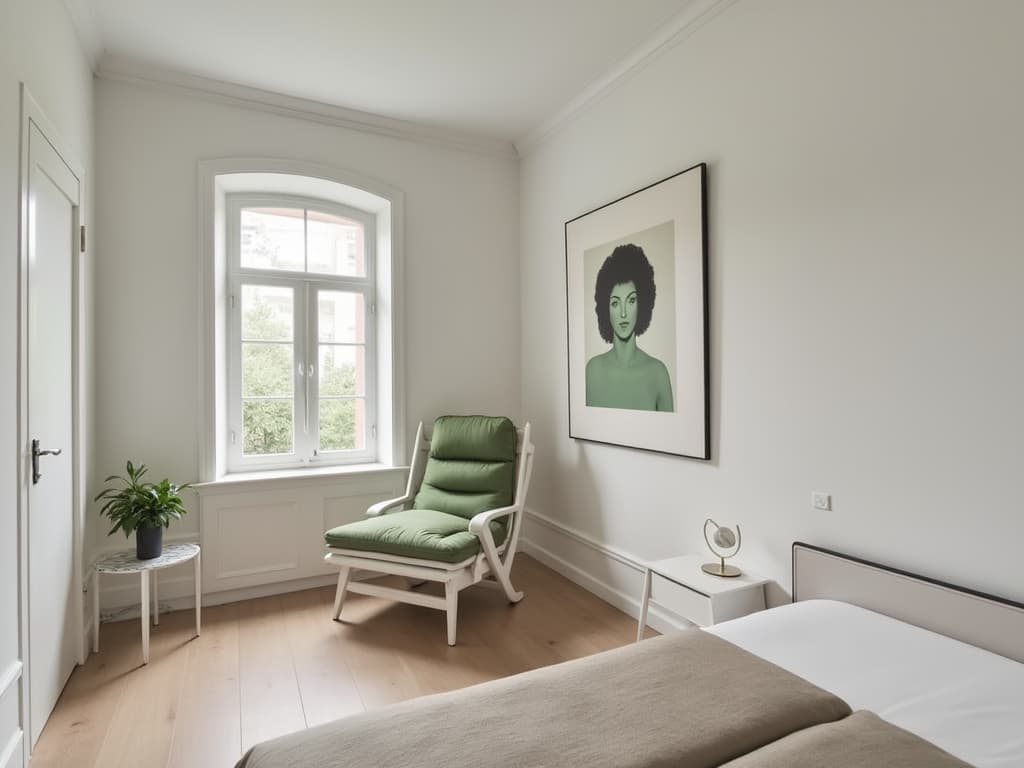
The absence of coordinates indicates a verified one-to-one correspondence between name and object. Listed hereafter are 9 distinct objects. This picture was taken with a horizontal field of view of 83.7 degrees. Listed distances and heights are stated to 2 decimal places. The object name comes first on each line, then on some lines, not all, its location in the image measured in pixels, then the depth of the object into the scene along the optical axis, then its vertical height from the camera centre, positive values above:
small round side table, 2.49 -0.81
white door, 1.94 -0.16
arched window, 3.49 +0.39
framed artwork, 2.57 +0.33
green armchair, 2.77 -0.73
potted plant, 2.62 -0.59
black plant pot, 2.64 -0.73
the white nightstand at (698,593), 2.12 -0.81
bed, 1.10 -0.71
